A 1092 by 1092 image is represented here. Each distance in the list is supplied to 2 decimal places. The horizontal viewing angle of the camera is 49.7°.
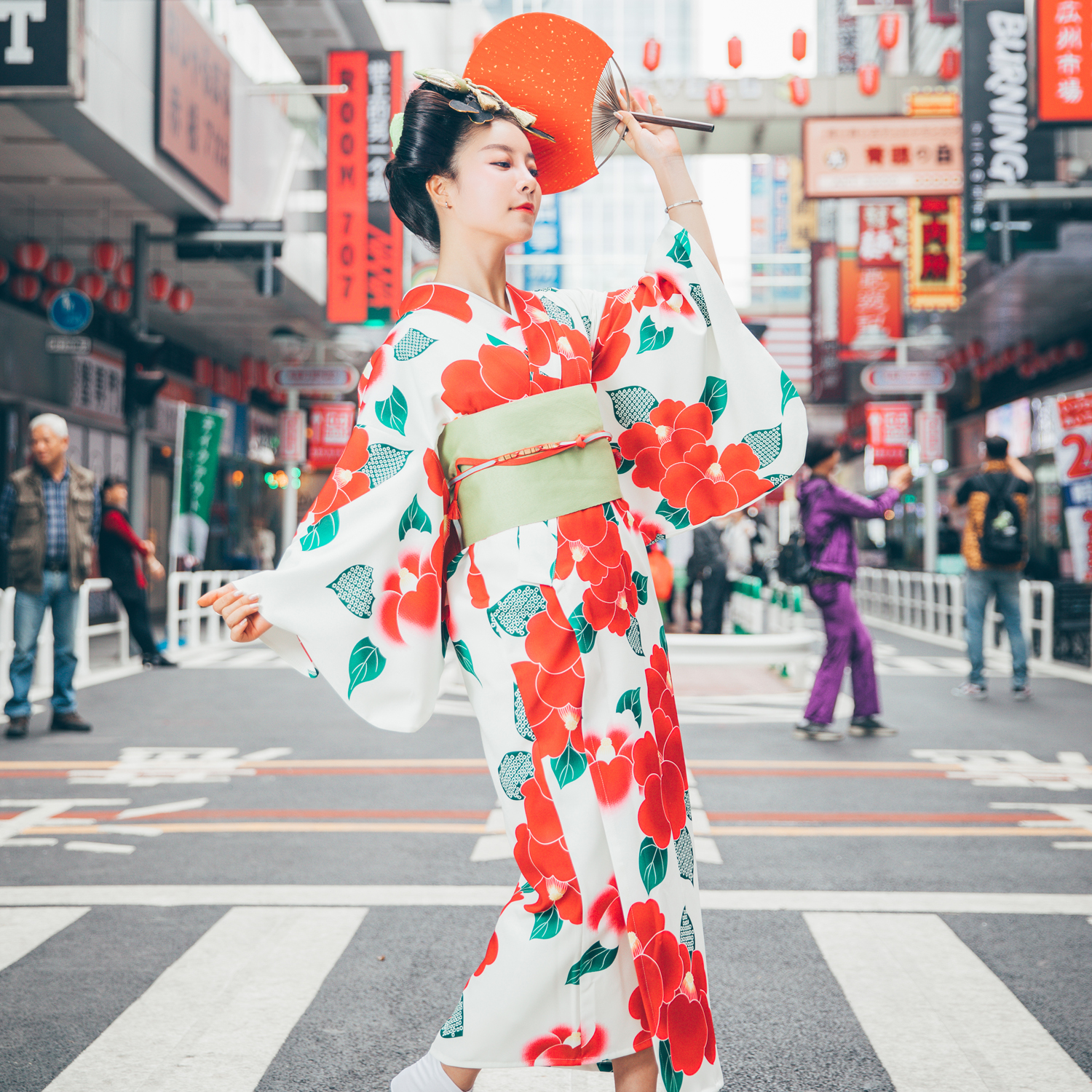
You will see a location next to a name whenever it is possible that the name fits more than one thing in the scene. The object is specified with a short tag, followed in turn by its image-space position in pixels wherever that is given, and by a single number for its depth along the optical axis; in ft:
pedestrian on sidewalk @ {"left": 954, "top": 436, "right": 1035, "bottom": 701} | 28.73
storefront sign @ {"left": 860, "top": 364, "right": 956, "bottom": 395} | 55.93
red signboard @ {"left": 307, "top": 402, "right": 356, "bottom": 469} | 66.69
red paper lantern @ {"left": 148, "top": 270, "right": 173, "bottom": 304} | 46.37
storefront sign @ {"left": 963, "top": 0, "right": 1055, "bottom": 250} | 37.42
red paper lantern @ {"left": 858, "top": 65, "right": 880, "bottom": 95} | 51.03
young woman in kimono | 6.21
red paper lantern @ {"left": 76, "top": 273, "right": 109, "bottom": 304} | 41.22
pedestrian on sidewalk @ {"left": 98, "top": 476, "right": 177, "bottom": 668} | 32.32
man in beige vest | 22.61
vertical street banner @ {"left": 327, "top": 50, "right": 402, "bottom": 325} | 47.55
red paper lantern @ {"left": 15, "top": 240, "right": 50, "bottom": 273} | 39.42
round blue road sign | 39.04
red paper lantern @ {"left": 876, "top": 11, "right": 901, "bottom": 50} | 48.32
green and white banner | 39.75
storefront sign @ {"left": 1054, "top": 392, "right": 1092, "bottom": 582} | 32.78
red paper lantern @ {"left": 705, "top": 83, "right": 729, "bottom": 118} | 51.52
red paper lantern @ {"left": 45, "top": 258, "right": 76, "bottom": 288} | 41.65
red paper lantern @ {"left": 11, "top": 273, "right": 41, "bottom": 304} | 42.14
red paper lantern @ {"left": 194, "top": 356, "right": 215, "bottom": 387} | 66.90
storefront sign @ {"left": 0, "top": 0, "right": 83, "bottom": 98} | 28.86
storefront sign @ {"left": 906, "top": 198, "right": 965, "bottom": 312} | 54.85
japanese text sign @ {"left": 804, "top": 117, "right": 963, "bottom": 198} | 43.70
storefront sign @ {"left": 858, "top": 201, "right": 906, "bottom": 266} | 63.21
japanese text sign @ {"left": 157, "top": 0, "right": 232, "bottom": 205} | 37.65
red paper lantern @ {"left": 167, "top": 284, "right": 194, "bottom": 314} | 46.19
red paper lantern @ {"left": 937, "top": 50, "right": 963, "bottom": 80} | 46.19
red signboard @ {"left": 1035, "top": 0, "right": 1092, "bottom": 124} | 33.35
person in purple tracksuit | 22.65
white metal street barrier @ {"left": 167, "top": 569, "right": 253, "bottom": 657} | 41.42
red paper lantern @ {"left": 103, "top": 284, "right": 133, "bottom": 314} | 44.78
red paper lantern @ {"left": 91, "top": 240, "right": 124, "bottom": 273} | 39.99
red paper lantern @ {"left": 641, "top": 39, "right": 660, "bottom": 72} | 49.06
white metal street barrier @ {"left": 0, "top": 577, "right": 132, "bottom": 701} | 27.84
